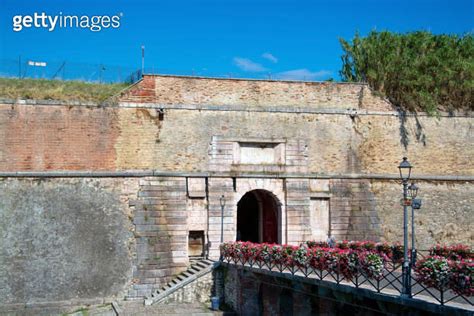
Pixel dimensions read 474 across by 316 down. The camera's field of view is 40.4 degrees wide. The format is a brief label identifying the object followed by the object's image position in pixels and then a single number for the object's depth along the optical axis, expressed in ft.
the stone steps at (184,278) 72.13
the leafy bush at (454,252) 62.08
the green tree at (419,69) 89.40
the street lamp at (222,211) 80.28
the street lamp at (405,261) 39.23
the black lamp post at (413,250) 48.45
